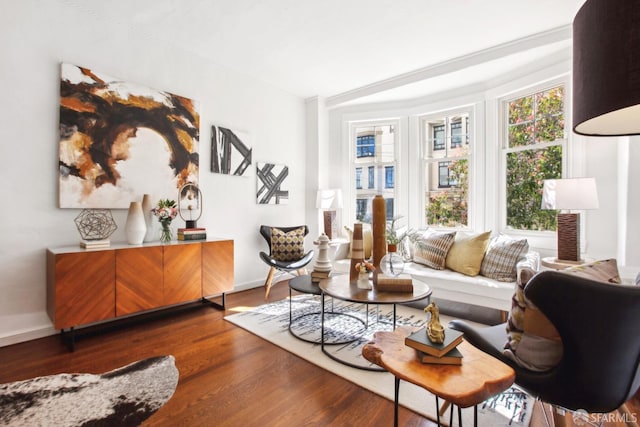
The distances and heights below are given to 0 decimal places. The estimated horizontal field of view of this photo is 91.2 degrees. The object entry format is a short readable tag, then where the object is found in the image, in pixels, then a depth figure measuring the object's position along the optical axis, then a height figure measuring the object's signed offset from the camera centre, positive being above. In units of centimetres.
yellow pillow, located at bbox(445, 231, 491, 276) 322 -50
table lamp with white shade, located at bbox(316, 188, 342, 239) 458 +8
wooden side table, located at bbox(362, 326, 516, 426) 101 -59
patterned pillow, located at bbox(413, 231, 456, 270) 349 -48
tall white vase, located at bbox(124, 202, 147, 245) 289 -14
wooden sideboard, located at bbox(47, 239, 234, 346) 241 -60
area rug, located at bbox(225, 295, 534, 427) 172 -110
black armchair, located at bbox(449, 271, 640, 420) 109 -48
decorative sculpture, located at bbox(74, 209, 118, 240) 276 -13
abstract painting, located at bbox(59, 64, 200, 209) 275 +68
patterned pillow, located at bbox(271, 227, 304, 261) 406 -48
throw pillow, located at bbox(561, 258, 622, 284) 129 -27
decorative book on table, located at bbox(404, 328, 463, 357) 117 -53
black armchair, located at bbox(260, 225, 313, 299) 366 -65
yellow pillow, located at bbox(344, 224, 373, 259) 404 -44
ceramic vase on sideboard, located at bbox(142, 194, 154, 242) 311 -3
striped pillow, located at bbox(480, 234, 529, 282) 298 -51
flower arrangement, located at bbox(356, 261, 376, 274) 234 -45
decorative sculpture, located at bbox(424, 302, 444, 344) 121 -48
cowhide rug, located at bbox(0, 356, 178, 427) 164 -109
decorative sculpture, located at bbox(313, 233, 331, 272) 281 -43
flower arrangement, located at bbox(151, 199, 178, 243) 310 -4
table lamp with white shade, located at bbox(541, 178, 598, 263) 266 +3
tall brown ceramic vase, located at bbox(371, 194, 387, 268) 236 -16
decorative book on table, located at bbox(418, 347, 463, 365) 117 -57
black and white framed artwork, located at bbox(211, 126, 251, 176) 386 +74
